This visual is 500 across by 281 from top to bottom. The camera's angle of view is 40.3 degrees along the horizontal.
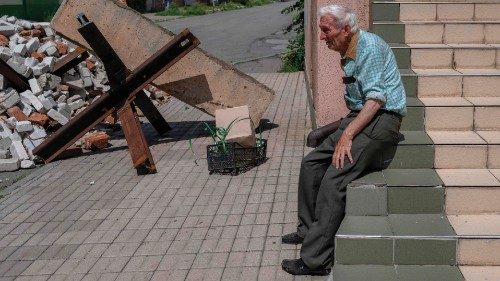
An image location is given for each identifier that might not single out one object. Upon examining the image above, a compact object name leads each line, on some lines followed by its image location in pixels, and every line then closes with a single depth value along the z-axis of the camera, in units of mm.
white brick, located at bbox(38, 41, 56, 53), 11297
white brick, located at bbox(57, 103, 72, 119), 10023
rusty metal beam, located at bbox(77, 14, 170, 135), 7797
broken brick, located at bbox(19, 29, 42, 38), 12109
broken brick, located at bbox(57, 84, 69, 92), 10864
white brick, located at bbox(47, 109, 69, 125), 9938
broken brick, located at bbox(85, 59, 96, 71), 12016
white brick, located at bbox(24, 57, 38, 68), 10590
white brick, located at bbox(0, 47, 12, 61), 10214
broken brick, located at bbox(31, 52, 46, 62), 10984
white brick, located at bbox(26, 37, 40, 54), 11031
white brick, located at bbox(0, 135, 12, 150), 8961
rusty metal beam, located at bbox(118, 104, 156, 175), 7809
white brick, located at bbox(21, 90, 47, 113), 9986
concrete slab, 8846
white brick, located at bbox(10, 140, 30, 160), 8758
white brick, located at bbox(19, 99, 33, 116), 9891
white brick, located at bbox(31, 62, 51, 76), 10492
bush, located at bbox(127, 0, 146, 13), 44531
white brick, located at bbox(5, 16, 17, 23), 12945
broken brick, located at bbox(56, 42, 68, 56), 11586
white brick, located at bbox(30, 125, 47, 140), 9281
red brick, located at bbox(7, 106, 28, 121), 9742
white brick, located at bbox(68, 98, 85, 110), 10648
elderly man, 4621
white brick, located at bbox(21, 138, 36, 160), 8991
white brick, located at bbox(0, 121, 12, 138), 9181
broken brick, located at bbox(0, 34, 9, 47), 11166
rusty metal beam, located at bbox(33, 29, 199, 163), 8297
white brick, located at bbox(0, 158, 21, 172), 8547
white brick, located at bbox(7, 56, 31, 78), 10406
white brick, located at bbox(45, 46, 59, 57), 11281
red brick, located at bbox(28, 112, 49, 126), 9766
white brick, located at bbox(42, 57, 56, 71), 10686
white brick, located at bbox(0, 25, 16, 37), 11844
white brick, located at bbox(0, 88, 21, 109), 9898
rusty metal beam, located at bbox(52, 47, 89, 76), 10773
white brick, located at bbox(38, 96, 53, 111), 10000
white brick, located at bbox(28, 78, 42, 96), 10203
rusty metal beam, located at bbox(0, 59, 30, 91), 10055
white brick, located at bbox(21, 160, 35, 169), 8625
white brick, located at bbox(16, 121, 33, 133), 9258
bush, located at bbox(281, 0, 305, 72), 16328
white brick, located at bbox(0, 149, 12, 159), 8828
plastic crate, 7578
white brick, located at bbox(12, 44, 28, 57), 10733
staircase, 4504
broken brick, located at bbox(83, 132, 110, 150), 9133
